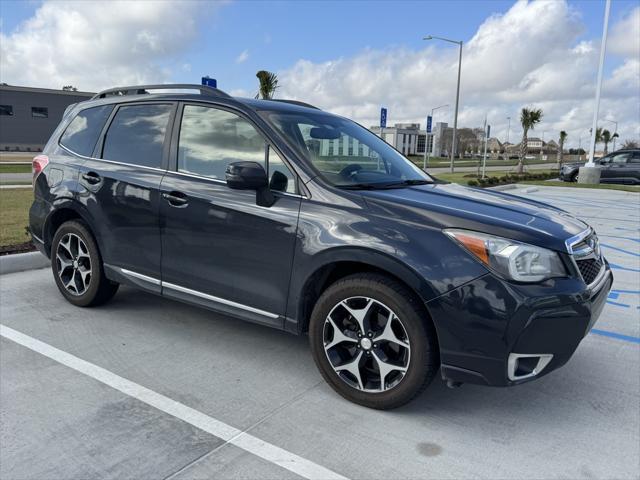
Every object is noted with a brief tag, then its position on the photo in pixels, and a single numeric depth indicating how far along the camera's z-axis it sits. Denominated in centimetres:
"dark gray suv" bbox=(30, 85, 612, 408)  275
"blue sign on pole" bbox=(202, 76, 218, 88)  721
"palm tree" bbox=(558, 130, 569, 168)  5297
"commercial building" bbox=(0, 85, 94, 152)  4622
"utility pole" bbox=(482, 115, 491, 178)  2678
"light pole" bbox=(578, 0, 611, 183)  2271
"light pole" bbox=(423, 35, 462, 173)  3000
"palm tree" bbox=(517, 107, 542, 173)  3938
